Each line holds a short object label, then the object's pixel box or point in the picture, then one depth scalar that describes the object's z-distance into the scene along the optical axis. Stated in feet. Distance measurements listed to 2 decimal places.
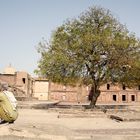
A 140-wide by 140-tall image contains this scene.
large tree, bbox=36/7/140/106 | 66.14
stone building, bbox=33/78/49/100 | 160.58
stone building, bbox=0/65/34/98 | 136.91
